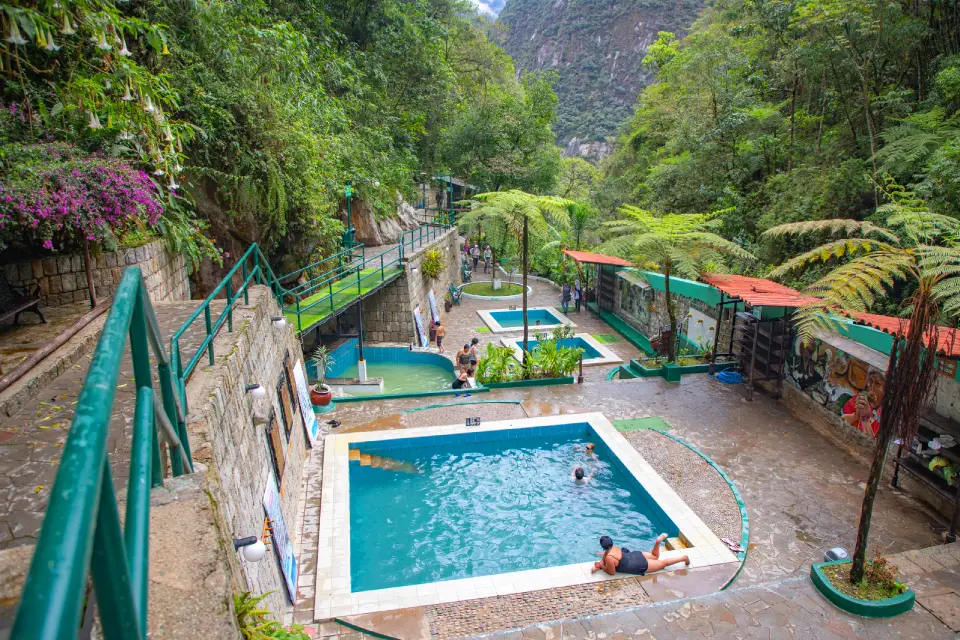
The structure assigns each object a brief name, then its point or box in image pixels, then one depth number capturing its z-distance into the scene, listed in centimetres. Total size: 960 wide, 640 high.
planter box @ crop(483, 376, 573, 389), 1387
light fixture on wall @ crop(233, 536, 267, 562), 444
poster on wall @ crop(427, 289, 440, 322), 2125
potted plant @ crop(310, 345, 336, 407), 1250
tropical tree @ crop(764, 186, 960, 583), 570
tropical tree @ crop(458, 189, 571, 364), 1378
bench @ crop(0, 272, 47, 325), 683
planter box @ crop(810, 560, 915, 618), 635
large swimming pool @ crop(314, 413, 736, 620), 763
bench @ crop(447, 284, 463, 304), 2574
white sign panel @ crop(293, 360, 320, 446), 1048
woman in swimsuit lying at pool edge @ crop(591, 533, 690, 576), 759
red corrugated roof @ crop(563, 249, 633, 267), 2020
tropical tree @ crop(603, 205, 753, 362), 1301
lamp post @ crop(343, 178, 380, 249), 2096
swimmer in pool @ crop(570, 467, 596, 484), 1005
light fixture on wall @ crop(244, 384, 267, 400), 649
